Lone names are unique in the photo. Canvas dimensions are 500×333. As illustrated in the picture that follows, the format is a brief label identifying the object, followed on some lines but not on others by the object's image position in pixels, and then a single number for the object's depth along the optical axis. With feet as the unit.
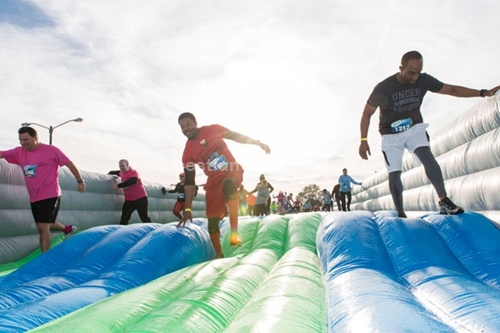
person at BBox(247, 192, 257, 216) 41.37
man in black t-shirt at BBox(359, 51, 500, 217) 9.69
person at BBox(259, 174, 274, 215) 32.35
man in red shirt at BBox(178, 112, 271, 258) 11.44
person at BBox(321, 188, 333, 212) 46.06
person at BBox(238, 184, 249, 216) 45.12
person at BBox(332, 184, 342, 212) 36.77
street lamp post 50.78
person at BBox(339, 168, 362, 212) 33.47
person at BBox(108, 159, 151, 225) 19.71
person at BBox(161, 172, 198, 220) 24.75
